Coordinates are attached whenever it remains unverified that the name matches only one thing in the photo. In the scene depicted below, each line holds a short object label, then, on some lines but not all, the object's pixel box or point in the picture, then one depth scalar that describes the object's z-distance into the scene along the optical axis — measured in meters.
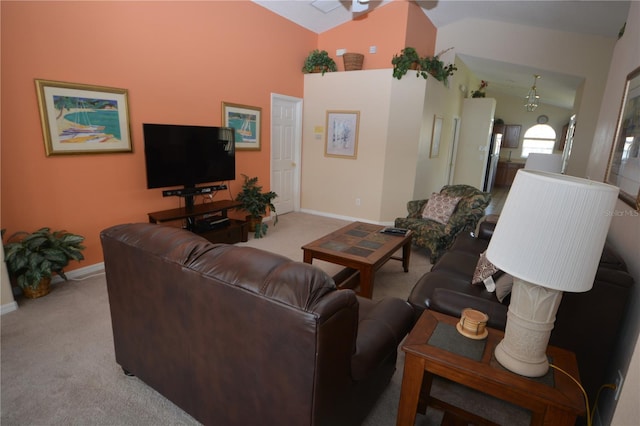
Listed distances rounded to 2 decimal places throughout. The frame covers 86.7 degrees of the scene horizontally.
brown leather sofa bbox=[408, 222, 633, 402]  1.54
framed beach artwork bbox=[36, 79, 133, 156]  2.88
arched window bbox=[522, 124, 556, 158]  10.35
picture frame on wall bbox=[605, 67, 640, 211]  1.85
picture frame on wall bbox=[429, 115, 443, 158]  5.93
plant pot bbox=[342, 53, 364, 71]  5.38
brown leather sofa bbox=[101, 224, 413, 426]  1.13
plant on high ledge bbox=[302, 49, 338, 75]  5.60
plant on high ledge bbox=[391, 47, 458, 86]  4.95
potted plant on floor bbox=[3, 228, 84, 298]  2.62
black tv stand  3.73
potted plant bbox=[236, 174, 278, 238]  4.66
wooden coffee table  2.76
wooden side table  1.15
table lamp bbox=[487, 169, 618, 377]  1.01
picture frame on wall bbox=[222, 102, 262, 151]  4.62
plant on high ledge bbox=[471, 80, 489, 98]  8.01
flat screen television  3.57
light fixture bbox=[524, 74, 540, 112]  7.02
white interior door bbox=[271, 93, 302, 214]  5.54
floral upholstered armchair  3.88
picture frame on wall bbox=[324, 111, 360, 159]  5.56
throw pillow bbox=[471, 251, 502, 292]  2.00
